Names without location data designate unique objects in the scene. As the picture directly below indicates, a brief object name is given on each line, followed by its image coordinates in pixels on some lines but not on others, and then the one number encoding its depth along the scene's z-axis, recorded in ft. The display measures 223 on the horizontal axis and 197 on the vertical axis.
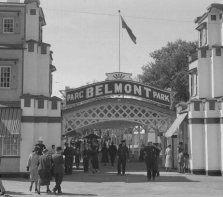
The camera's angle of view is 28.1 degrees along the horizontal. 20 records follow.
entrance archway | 91.45
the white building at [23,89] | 76.43
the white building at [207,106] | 79.71
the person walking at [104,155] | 111.34
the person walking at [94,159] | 85.46
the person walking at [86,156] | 86.89
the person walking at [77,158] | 94.47
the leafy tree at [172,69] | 187.83
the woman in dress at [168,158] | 88.28
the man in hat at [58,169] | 54.90
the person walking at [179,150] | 84.19
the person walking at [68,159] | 81.61
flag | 95.81
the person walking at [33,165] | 56.90
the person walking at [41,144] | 74.54
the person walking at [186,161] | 84.46
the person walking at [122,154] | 78.89
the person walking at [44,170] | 54.85
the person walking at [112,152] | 108.68
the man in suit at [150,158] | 70.13
